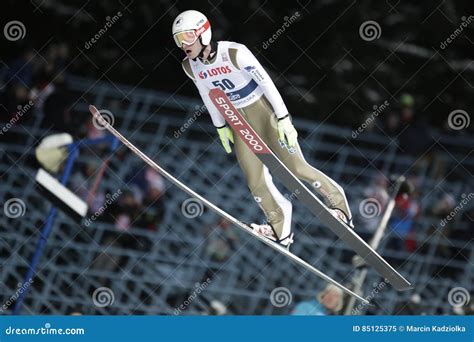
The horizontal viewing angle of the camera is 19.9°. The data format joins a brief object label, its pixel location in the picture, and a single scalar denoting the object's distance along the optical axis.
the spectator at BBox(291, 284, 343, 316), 11.27
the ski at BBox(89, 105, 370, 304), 10.39
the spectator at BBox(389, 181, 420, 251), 13.64
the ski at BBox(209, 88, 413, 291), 10.03
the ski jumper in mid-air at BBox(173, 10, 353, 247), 9.83
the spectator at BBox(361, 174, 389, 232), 13.03
